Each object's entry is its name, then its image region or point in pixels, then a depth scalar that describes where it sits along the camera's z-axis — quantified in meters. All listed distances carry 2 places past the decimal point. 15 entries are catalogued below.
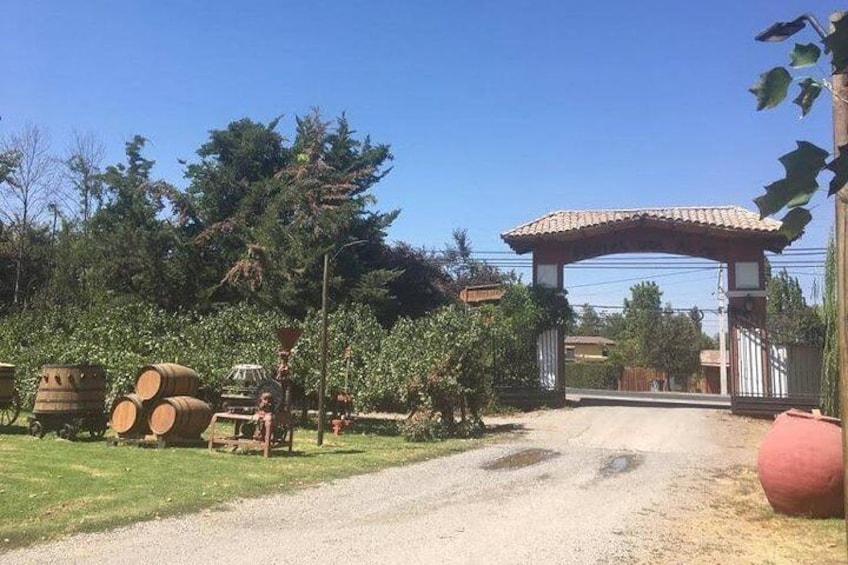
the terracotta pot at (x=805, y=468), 8.04
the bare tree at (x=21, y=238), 31.50
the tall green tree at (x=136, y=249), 25.64
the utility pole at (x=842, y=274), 4.21
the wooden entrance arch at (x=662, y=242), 21.34
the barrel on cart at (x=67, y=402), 14.90
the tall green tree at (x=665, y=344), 64.62
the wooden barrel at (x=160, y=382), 14.43
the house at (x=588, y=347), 84.88
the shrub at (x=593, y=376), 60.31
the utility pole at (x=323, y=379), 14.86
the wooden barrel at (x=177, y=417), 13.86
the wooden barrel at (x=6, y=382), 15.85
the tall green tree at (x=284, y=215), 23.58
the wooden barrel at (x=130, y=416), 14.21
